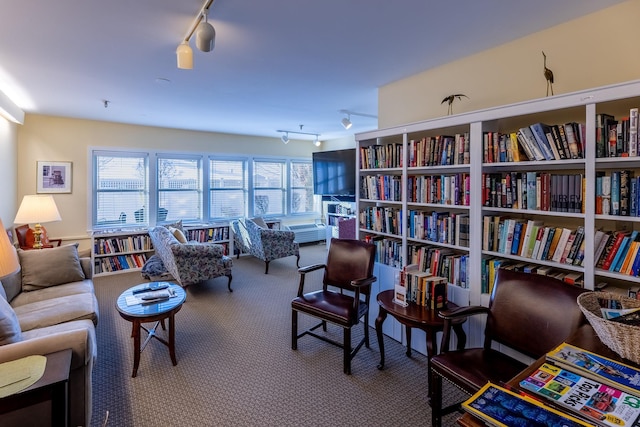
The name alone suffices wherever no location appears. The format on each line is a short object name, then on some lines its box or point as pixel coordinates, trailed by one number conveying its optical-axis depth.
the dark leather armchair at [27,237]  4.33
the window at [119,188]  5.43
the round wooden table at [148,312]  2.48
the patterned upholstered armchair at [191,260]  4.01
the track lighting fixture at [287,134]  6.52
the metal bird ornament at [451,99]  2.78
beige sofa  1.77
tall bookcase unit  1.85
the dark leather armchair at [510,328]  1.69
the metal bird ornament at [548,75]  2.23
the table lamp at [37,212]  3.96
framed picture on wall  4.91
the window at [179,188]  6.01
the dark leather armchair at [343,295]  2.54
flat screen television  5.83
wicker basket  1.16
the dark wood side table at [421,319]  2.18
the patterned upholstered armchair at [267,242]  5.35
